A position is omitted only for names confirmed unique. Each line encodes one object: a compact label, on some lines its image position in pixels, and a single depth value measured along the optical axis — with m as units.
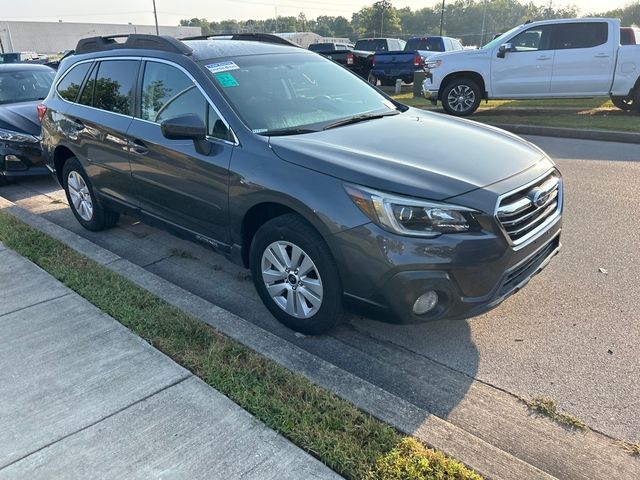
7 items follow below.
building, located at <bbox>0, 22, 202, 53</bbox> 79.94
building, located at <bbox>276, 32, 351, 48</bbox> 60.59
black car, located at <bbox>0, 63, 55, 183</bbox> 6.92
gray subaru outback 2.74
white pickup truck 10.34
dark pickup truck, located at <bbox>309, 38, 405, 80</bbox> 18.61
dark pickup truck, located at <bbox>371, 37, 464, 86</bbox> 17.25
